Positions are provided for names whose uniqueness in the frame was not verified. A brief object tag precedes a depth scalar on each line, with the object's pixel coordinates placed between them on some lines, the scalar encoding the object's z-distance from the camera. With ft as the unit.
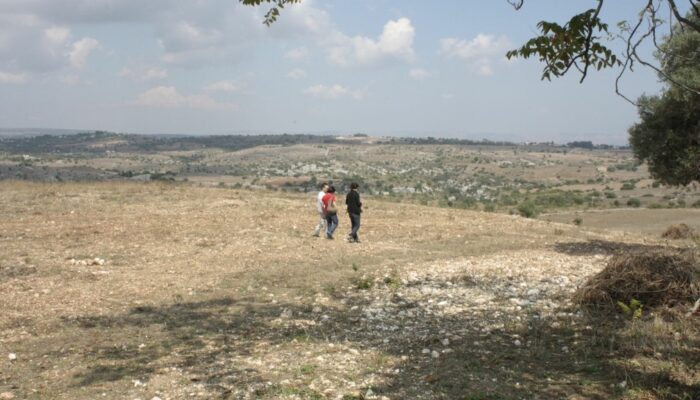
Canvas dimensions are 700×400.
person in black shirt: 56.85
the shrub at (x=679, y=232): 79.97
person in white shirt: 58.06
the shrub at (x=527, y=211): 120.22
